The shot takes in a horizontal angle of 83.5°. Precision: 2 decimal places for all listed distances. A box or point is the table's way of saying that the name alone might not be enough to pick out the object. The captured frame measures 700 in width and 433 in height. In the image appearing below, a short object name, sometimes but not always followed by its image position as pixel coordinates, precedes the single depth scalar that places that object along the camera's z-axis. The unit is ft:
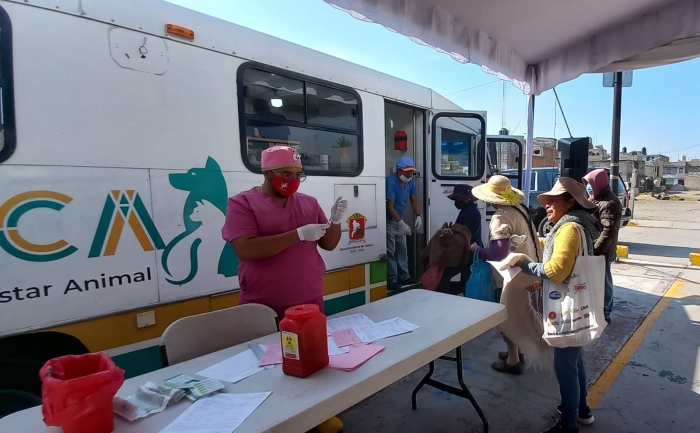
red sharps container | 4.68
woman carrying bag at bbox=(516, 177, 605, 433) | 7.08
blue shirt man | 15.49
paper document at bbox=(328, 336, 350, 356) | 5.47
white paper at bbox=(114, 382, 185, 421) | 4.06
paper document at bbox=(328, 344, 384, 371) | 5.03
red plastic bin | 3.50
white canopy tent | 8.90
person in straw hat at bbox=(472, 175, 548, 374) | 9.95
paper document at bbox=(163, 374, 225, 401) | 4.49
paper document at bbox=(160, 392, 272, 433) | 3.87
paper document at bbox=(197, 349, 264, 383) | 4.98
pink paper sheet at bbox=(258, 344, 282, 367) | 5.27
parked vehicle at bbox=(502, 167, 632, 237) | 33.24
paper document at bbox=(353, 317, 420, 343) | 6.05
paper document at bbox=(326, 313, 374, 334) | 6.59
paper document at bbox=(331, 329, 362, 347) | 5.82
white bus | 6.40
